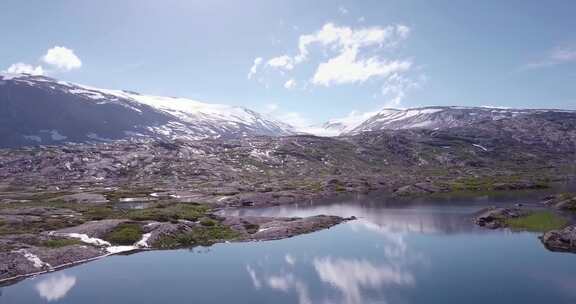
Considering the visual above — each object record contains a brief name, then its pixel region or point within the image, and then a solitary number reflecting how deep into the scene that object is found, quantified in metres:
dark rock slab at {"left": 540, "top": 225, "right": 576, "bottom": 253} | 83.34
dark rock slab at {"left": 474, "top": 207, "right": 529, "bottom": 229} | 107.44
